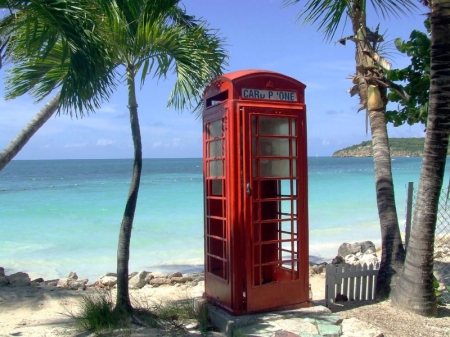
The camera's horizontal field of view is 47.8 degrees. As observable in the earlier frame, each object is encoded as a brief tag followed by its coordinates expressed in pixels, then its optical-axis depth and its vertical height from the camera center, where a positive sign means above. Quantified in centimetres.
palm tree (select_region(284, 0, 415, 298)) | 638 +77
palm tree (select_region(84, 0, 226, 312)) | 528 +136
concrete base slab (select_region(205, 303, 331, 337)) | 504 -146
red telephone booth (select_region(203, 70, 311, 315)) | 511 -11
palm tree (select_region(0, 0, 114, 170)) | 466 +138
